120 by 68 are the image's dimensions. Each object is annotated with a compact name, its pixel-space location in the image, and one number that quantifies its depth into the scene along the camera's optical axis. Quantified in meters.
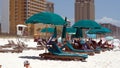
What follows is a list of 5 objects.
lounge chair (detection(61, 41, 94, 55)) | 16.98
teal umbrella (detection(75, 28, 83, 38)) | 20.03
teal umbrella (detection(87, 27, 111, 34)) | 24.83
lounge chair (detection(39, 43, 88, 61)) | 14.51
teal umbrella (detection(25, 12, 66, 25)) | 14.66
